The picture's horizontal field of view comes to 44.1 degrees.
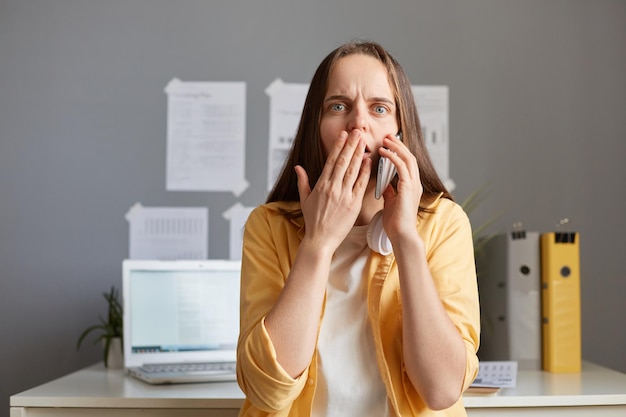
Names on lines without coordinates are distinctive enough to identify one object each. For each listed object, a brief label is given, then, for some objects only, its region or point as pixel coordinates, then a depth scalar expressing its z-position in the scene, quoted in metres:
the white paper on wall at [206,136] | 2.17
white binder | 1.88
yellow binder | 1.84
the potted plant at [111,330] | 1.98
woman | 1.02
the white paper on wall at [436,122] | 2.18
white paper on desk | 1.59
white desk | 1.48
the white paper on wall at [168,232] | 2.15
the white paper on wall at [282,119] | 2.18
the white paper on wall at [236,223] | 2.16
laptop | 1.90
